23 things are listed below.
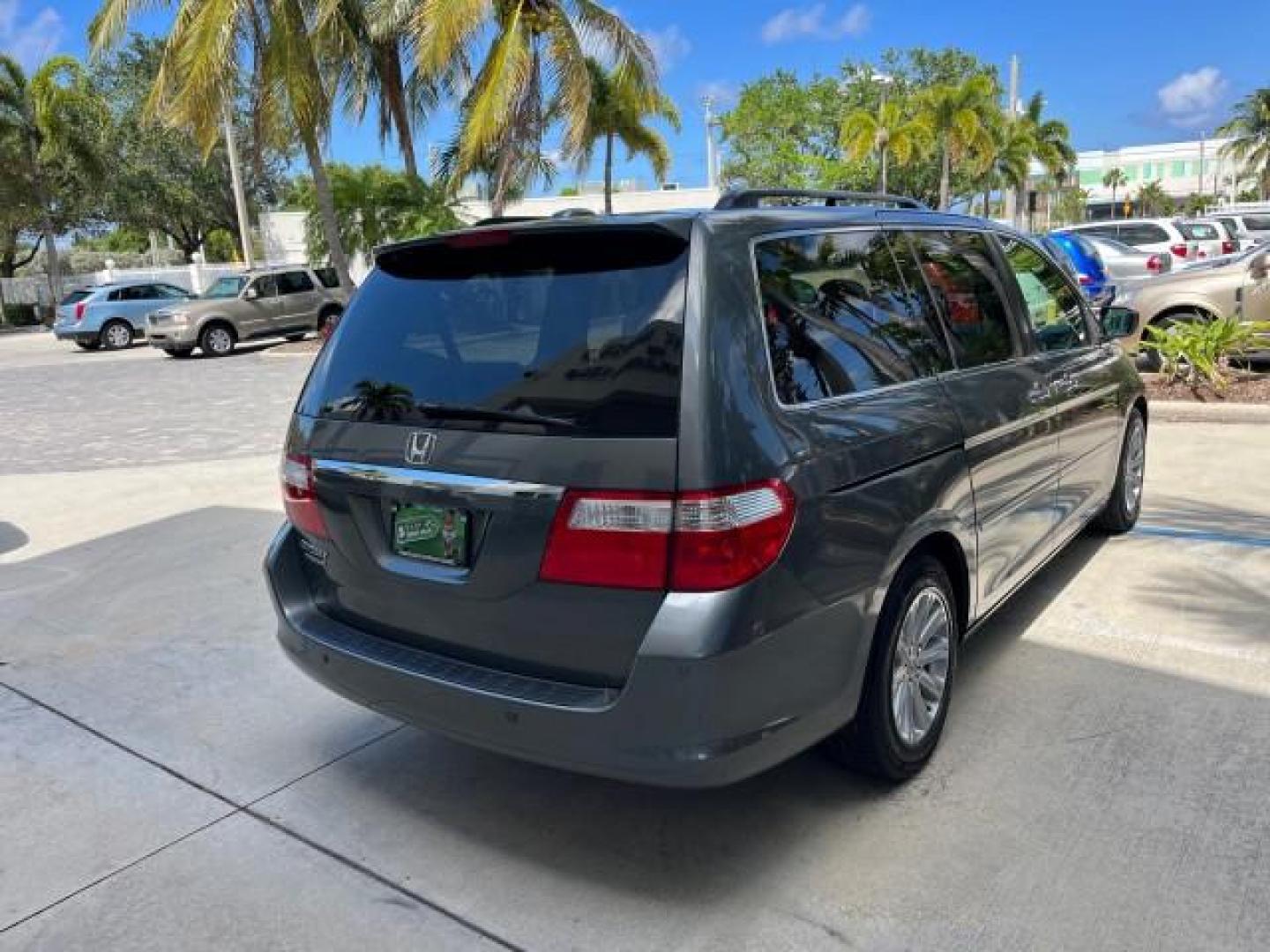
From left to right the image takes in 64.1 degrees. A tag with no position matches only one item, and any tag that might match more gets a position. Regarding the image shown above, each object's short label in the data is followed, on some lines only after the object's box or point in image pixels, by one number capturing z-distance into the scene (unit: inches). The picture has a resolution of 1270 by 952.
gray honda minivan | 98.4
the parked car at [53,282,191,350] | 979.3
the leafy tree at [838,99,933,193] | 1627.7
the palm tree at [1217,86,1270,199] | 2354.8
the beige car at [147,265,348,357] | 831.1
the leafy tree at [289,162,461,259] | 843.4
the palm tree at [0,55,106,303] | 1298.0
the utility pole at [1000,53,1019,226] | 1624.8
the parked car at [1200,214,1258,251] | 849.5
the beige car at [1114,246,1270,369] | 410.6
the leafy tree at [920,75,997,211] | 1539.1
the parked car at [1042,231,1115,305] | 506.0
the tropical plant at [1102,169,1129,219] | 3961.6
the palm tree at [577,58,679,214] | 847.1
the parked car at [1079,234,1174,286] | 661.9
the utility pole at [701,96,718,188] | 1947.6
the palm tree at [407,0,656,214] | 690.8
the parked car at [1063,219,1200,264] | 786.8
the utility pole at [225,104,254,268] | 1137.4
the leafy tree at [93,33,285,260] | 1627.7
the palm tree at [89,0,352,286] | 683.4
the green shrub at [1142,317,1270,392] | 359.3
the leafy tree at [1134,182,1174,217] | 3649.1
